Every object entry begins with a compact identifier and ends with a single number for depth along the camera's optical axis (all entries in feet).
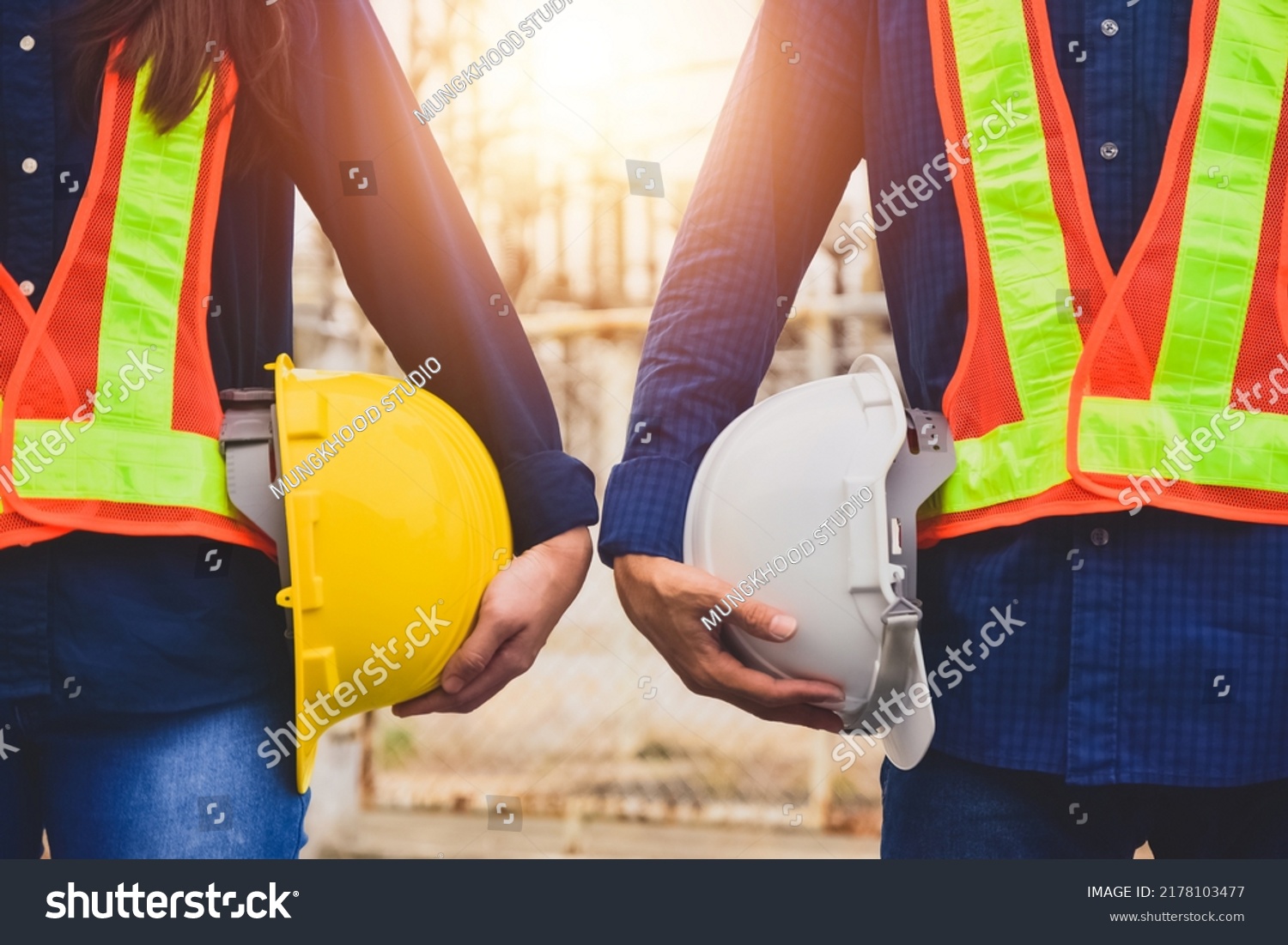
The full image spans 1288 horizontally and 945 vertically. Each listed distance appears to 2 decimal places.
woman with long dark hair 9.49
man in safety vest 9.45
